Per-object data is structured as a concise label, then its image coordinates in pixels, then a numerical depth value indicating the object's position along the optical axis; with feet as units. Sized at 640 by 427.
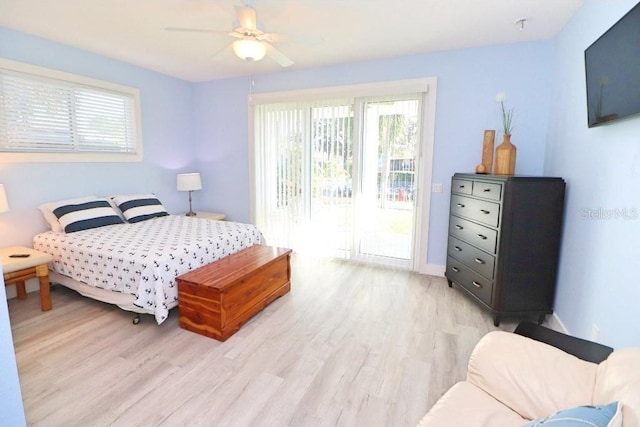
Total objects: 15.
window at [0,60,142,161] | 9.85
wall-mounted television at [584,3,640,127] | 4.89
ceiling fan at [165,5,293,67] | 7.04
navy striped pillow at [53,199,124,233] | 10.24
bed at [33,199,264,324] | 7.87
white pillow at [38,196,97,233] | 10.35
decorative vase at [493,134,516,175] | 9.22
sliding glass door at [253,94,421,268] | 12.50
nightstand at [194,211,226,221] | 15.28
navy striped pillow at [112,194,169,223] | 12.12
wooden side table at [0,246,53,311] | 8.27
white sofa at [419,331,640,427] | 3.34
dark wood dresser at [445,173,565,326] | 7.95
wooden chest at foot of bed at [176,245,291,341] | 7.64
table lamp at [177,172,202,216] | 14.76
